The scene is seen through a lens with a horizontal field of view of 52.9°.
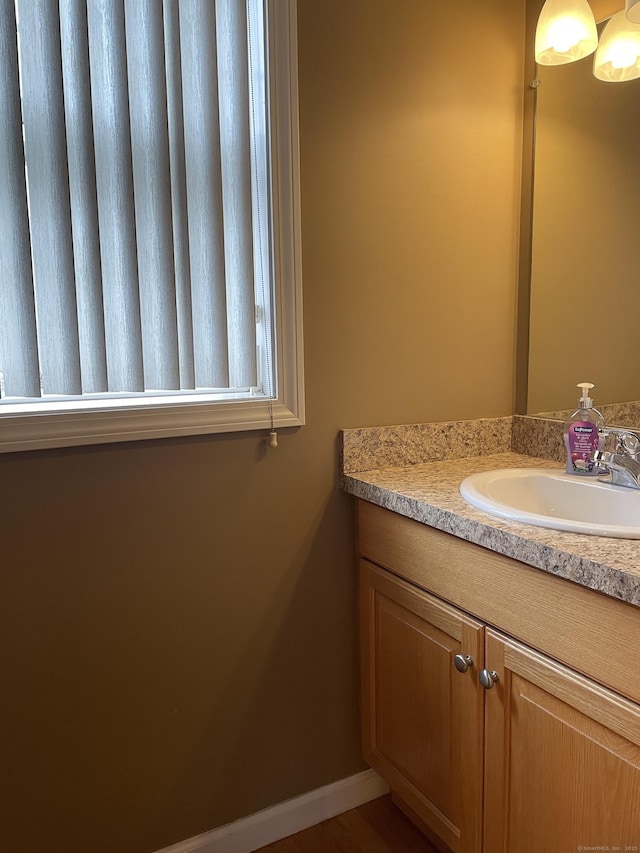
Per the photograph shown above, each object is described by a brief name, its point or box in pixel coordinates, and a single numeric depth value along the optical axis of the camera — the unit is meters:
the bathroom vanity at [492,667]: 0.99
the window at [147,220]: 1.23
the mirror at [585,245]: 1.53
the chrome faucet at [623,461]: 1.38
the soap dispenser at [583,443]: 1.48
